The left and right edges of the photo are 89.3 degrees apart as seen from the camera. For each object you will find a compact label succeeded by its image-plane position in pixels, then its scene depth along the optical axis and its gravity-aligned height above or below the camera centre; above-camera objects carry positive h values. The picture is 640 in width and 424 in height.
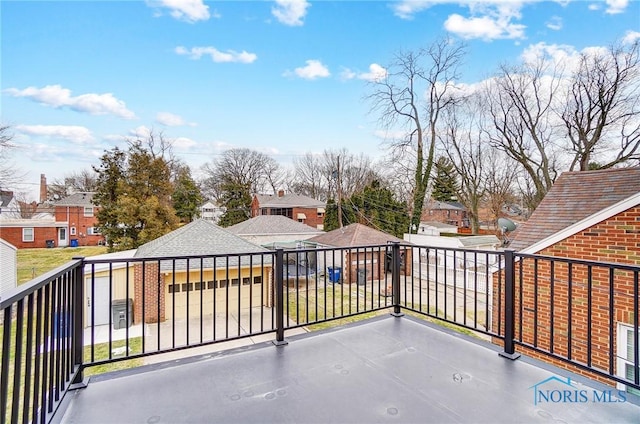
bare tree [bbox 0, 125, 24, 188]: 10.85 +1.53
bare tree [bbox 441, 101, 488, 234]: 15.29 +2.90
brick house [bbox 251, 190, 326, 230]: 24.25 -0.01
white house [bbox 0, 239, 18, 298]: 10.95 -2.05
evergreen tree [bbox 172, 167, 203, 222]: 21.67 +0.68
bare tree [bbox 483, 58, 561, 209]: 13.00 +3.98
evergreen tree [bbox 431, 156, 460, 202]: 16.45 +1.83
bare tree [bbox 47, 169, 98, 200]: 26.33 +1.93
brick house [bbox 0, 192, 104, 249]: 21.64 -1.34
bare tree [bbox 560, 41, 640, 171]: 10.80 +3.60
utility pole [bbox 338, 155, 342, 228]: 16.69 +0.72
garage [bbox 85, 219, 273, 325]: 8.95 -1.99
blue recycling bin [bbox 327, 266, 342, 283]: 13.34 -2.70
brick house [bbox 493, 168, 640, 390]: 3.61 -0.75
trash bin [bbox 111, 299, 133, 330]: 8.81 -2.93
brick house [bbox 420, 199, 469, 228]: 30.38 -0.58
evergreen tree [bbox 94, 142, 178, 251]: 14.81 +0.36
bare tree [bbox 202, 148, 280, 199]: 27.03 +3.29
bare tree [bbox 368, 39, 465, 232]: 14.25 +5.01
